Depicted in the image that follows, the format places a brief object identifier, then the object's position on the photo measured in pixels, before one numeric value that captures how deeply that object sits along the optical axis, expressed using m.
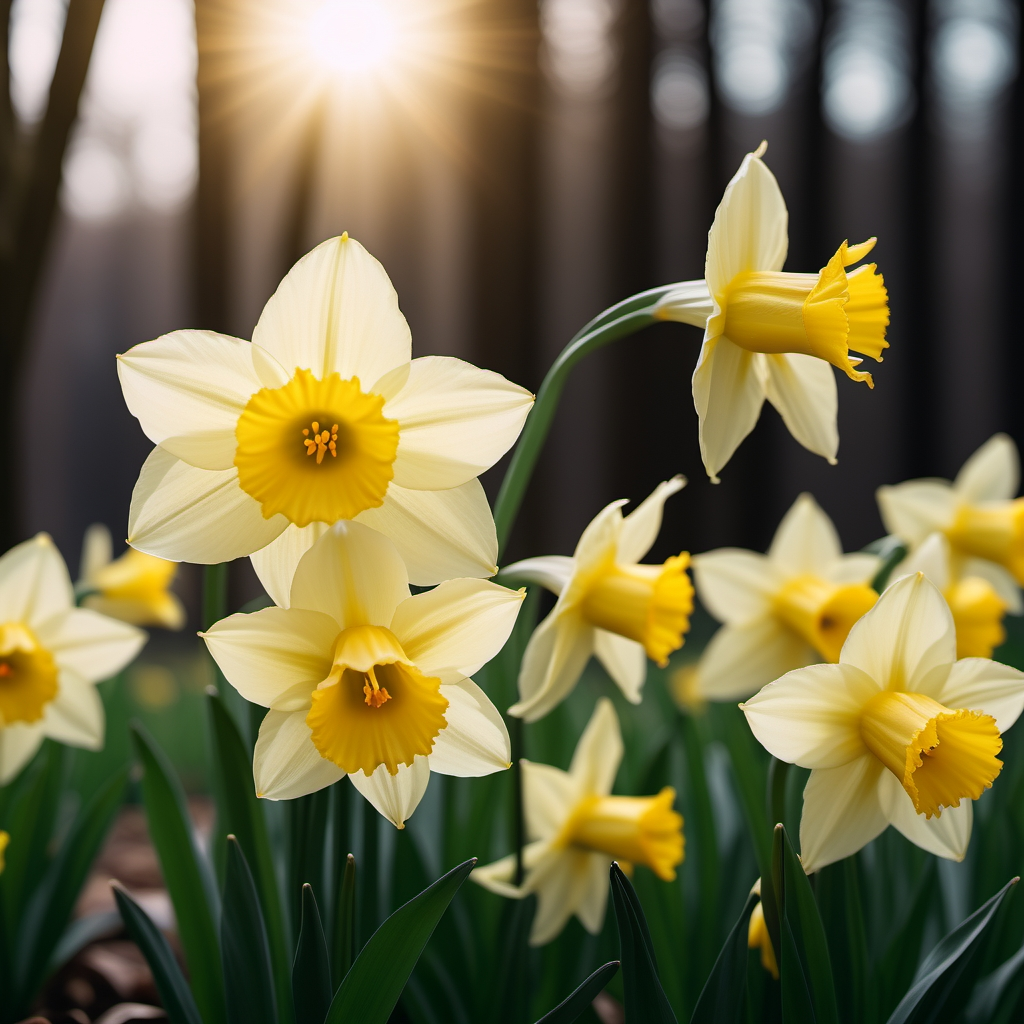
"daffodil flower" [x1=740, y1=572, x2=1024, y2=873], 0.47
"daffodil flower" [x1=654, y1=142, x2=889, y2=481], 0.48
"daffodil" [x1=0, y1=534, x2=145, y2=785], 0.58
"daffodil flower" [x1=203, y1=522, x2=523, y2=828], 0.47
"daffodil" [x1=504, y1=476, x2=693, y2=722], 0.51
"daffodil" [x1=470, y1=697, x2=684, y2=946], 0.55
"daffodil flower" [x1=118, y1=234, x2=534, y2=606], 0.46
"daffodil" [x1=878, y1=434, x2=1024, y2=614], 0.61
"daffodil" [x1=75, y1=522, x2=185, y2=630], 0.67
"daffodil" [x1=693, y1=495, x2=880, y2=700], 0.60
